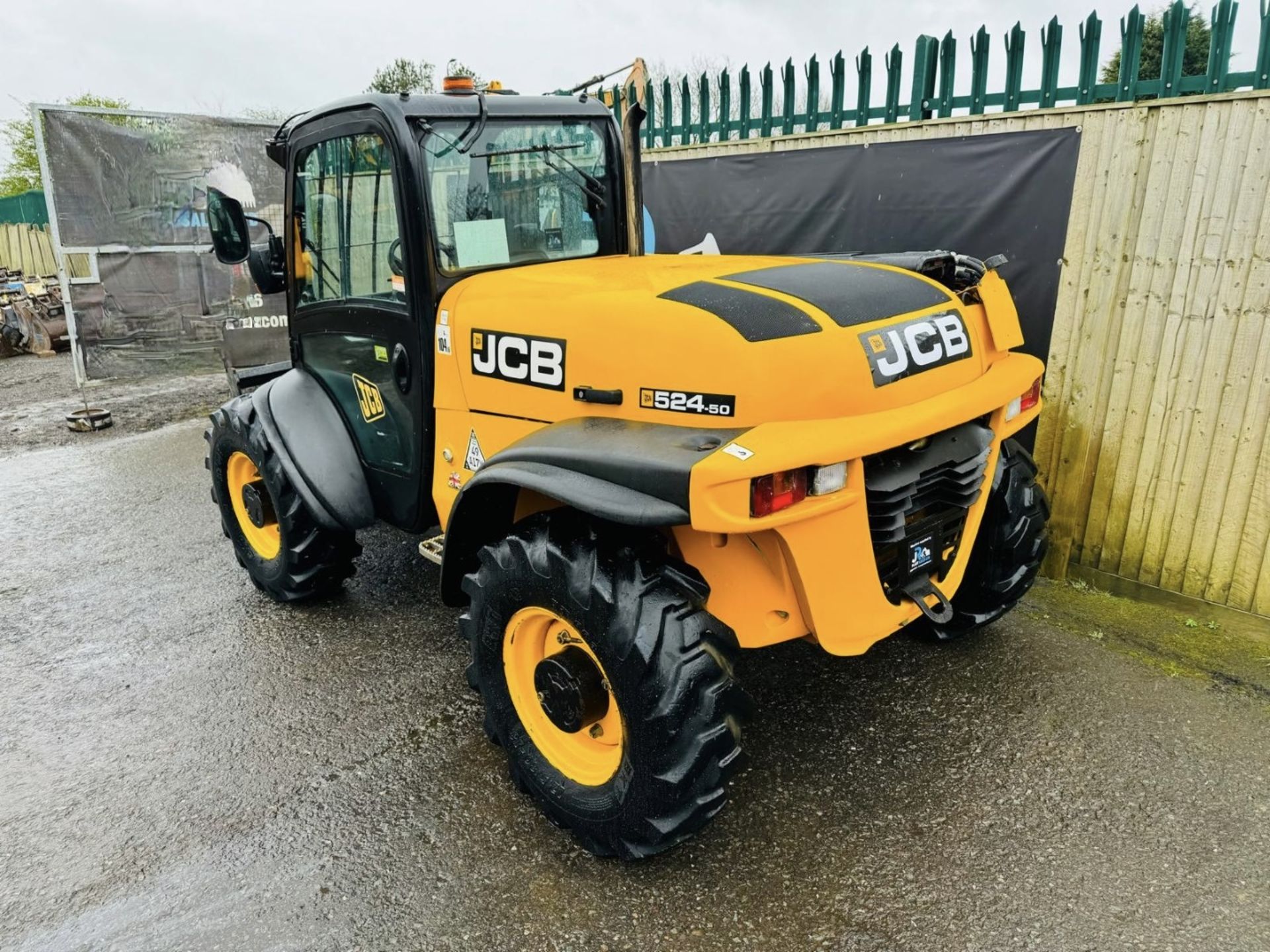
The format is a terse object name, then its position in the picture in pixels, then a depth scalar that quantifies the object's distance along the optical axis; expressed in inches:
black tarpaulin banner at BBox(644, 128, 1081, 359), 161.6
